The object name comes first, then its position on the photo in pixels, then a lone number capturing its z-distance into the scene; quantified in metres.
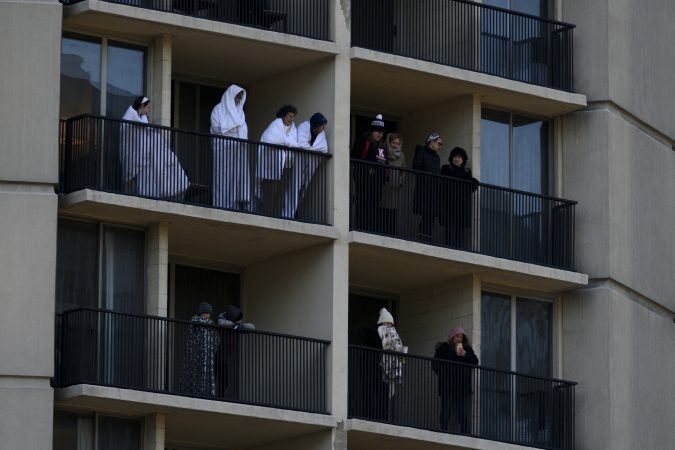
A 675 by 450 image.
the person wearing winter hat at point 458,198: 57.00
